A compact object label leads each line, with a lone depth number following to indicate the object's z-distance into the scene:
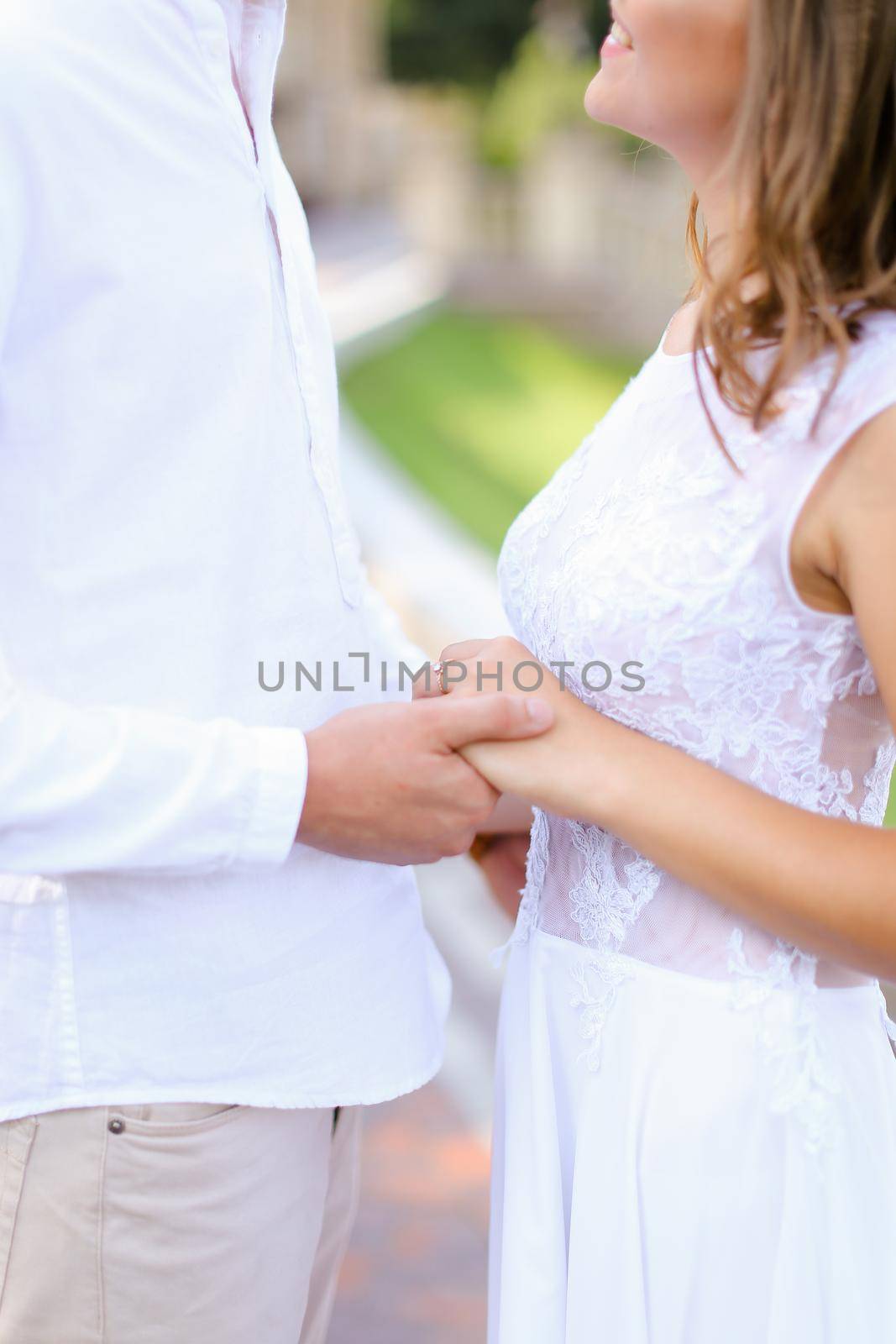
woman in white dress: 1.34
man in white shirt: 1.32
